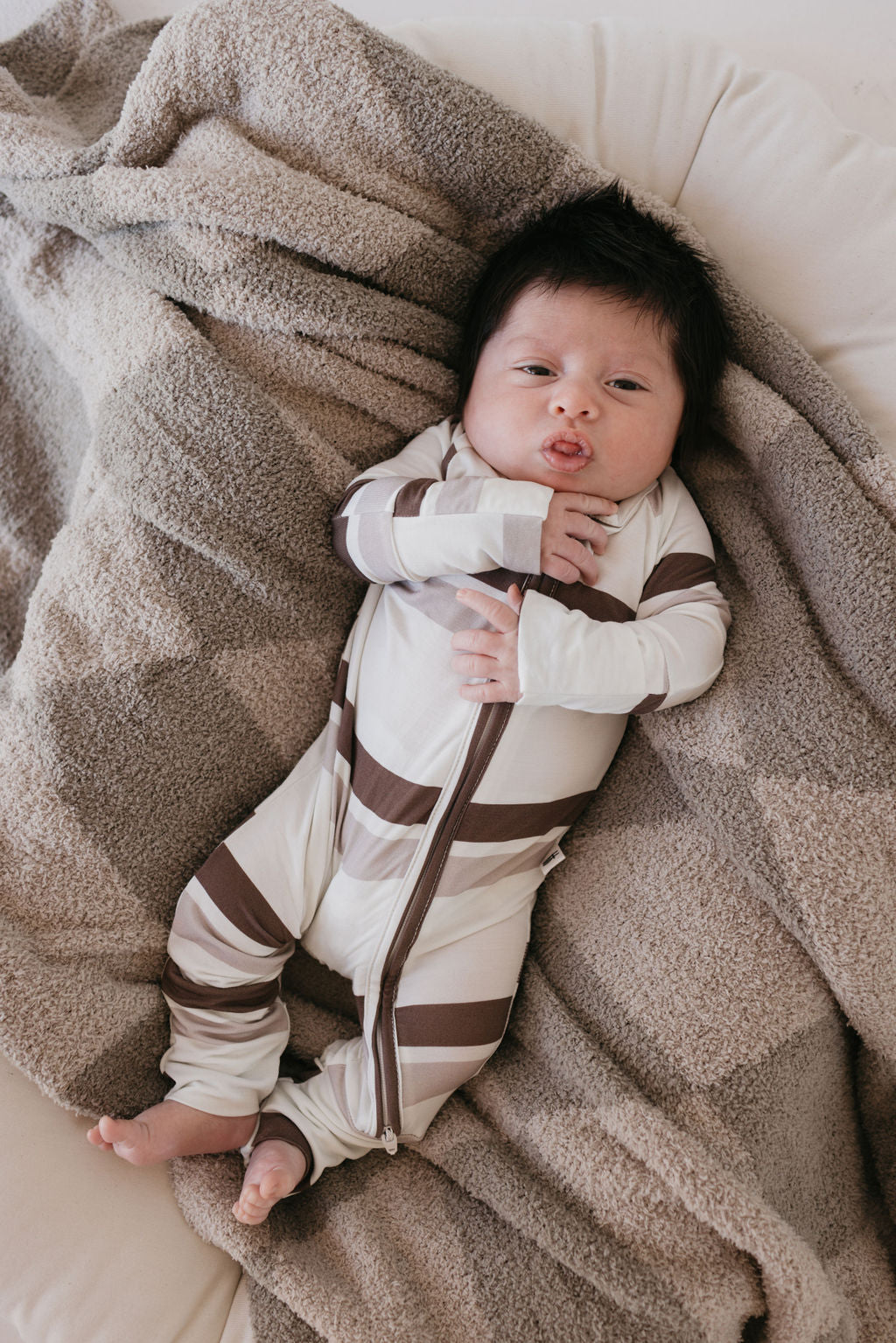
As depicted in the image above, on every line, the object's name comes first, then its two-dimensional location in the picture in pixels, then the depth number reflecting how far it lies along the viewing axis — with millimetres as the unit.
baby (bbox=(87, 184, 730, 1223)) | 947
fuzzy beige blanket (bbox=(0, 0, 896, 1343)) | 899
